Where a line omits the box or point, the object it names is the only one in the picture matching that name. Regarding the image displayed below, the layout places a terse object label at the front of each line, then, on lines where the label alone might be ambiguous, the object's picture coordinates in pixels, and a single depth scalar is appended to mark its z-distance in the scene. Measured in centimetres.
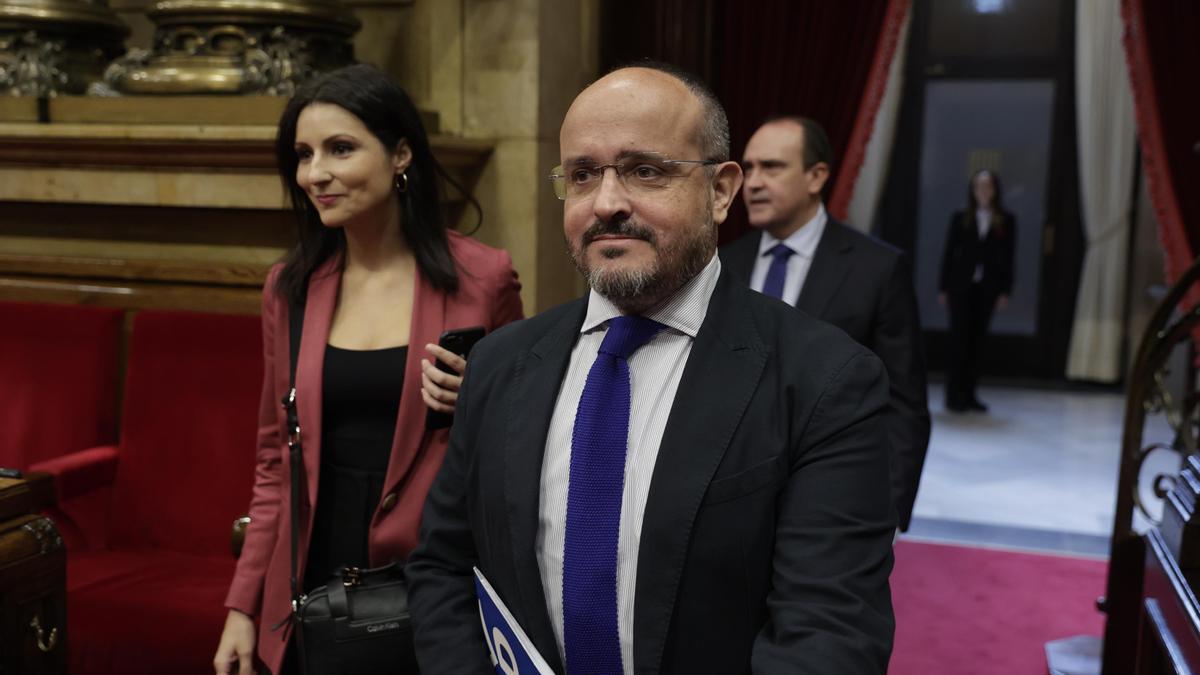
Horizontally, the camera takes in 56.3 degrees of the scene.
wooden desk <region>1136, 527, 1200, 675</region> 201
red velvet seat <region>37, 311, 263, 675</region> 327
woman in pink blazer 219
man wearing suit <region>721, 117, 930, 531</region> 311
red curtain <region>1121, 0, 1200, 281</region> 454
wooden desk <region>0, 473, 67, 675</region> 240
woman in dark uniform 884
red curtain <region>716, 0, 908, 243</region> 468
